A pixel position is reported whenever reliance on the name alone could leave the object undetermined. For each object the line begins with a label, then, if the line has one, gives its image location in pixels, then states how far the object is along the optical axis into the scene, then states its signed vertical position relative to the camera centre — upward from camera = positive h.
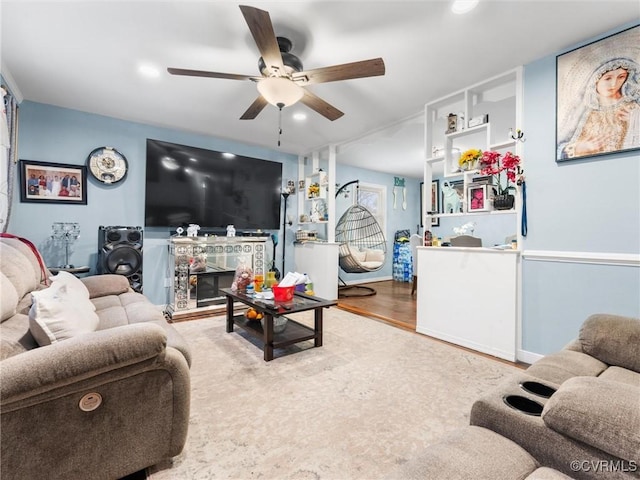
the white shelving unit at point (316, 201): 4.74 +0.71
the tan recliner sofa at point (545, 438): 0.68 -0.52
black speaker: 3.24 -0.15
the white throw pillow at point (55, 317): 1.20 -0.34
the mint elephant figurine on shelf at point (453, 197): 2.98 +0.48
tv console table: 3.77 -0.38
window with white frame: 6.43 +0.93
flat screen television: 3.80 +0.75
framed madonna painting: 1.96 +1.05
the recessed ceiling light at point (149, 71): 2.50 +1.49
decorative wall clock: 3.52 +0.93
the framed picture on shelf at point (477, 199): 2.64 +0.40
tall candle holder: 3.33 +0.07
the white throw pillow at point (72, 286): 1.58 -0.29
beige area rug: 1.32 -1.00
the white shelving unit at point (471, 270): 2.46 -0.26
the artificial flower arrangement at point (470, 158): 2.70 +0.80
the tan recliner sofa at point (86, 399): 0.94 -0.59
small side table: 2.97 -0.32
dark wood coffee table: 2.35 -0.74
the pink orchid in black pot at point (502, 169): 2.44 +0.63
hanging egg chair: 5.06 -0.05
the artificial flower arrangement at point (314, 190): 4.82 +0.86
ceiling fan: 1.73 +1.17
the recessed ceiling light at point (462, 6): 1.75 +1.46
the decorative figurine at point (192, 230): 3.94 +0.13
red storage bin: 2.59 -0.47
